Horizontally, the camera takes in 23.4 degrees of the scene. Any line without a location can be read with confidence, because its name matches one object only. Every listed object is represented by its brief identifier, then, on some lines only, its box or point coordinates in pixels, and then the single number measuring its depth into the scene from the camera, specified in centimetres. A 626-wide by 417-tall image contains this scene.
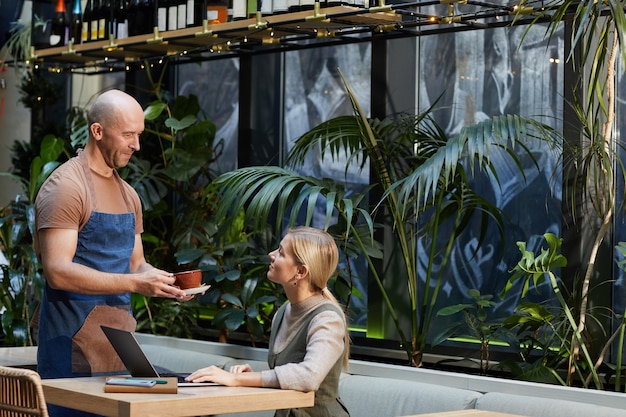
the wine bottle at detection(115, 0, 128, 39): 869
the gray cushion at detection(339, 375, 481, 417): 559
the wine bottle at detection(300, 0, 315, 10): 655
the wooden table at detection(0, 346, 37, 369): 664
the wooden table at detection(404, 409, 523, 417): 461
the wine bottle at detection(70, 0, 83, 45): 861
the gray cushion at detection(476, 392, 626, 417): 501
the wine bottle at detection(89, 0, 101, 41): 835
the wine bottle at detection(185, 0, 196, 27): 758
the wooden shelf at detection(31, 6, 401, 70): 638
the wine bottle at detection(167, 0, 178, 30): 770
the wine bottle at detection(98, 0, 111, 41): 831
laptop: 432
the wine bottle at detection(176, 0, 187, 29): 764
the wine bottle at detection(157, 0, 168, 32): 779
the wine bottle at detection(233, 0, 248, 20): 707
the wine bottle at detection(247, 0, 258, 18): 705
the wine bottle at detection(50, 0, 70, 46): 876
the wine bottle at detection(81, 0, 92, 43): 842
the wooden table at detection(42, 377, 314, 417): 400
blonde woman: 462
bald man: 469
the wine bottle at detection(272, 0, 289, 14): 672
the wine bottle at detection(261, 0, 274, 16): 681
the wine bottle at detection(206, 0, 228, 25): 737
